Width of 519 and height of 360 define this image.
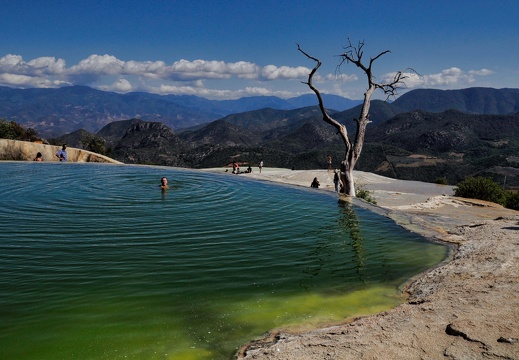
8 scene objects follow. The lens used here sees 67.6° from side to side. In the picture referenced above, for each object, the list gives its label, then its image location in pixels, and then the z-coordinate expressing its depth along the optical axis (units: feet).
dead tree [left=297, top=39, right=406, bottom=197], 74.33
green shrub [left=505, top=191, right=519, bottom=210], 101.27
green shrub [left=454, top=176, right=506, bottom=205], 107.24
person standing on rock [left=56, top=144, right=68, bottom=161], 105.29
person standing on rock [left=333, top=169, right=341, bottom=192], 88.42
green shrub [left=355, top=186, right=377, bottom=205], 84.30
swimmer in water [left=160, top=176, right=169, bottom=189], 69.25
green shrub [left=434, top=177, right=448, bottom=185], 177.95
